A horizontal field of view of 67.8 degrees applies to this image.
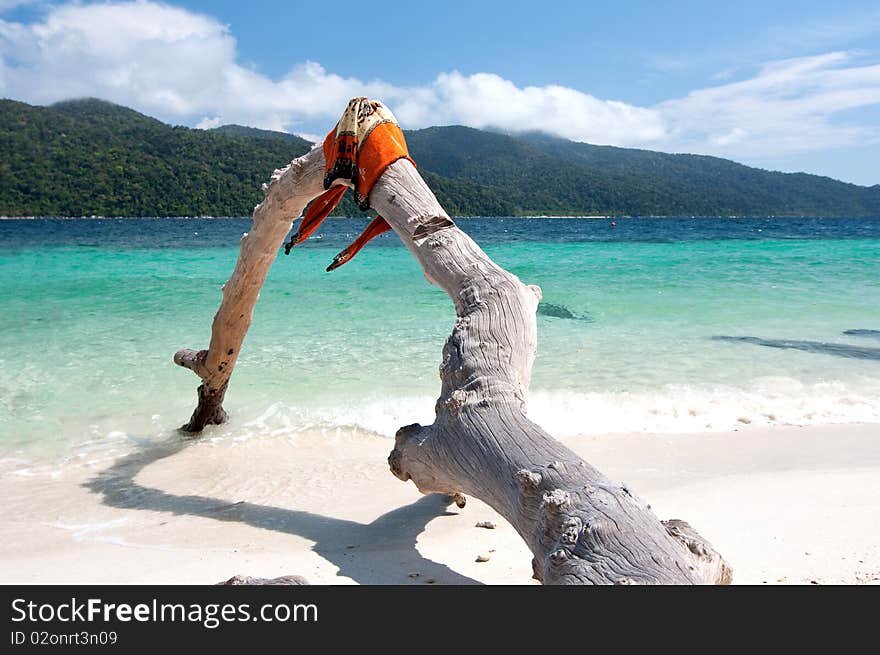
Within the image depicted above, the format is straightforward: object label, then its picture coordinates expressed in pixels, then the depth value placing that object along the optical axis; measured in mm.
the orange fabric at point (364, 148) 3434
